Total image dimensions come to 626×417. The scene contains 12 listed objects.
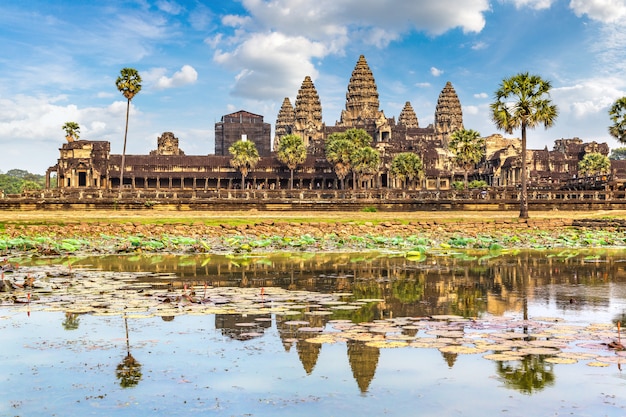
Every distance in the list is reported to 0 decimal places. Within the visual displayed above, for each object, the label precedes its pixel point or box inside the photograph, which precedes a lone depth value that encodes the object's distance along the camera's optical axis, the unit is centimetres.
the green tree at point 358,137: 11786
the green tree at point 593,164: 12850
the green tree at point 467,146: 10106
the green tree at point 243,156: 11688
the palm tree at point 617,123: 6481
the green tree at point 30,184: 14830
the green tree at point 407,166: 12162
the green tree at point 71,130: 12331
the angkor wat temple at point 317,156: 12125
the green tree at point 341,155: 11169
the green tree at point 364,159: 11180
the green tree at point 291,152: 11975
